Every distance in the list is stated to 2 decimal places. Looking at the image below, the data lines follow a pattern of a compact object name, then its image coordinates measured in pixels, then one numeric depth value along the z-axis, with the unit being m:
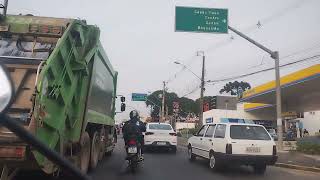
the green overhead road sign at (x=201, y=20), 20.50
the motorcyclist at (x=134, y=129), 11.97
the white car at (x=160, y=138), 19.72
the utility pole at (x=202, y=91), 35.12
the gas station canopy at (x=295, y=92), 29.00
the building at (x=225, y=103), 67.97
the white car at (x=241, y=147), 11.82
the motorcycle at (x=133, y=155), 11.59
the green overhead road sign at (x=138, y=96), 68.38
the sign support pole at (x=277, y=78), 20.25
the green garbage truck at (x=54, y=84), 6.40
